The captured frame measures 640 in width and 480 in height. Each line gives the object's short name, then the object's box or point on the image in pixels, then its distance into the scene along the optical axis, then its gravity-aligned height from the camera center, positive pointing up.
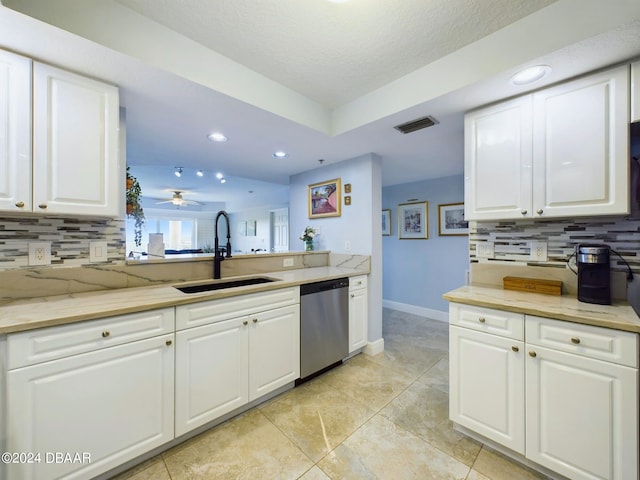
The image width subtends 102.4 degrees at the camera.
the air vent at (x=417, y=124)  2.02 +0.94
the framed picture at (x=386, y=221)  4.63 +0.33
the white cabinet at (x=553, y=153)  1.36 +0.52
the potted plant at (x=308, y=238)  3.22 +0.01
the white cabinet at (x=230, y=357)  1.54 -0.81
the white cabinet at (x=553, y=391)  1.14 -0.78
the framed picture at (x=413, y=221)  4.16 +0.31
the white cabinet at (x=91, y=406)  1.10 -0.81
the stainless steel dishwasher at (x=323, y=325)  2.20 -0.78
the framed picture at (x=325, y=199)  3.10 +0.51
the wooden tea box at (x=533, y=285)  1.65 -0.31
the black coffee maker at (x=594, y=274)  1.38 -0.19
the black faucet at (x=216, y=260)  2.19 -0.18
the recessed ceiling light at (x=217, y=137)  2.25 +0.92
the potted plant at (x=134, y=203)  2.00 +0.29
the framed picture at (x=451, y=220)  3.76 +0.29
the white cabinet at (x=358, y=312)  2.61 -0.77
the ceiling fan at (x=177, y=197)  6.54 +1.07
